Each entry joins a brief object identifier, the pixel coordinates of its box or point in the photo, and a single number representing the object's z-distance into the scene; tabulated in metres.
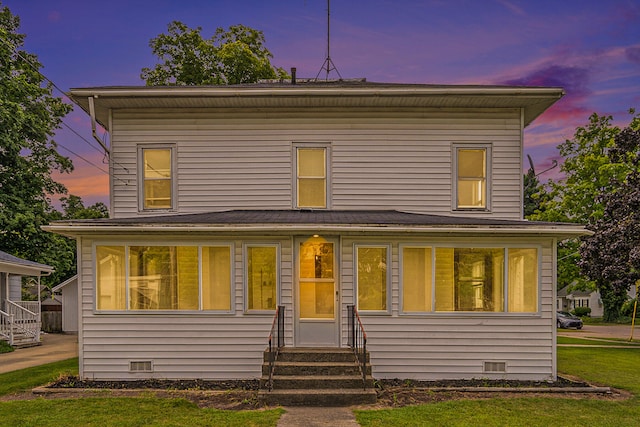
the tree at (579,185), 22.19
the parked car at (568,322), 25.50
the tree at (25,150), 16.86
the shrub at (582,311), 42.09
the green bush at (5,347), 13.33
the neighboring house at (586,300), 46.19
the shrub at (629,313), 32.50
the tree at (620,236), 14.05
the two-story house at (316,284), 8.30
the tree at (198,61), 21.88
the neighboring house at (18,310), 14.70
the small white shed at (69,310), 19.72
